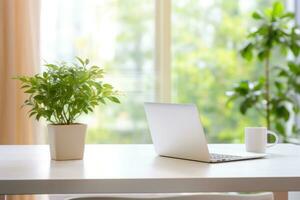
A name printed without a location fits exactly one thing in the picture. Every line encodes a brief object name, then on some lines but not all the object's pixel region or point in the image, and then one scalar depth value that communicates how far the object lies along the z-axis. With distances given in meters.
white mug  2.67
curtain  3.87
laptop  2.39
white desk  2.06
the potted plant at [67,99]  2.44
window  4.61
